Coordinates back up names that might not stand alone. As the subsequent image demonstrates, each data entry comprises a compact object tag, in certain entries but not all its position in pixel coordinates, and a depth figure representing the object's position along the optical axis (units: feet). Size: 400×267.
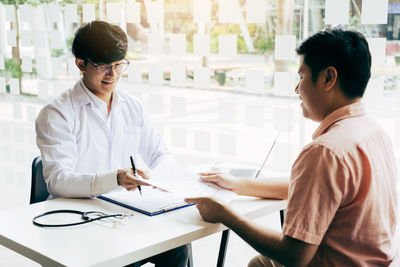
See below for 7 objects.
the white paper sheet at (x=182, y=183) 5.98
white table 4.48
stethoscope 5.19
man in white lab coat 6.11
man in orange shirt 4.25
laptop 6.79
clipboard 5.65
